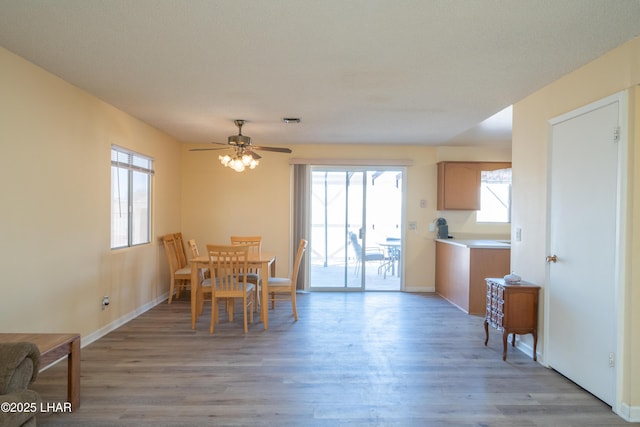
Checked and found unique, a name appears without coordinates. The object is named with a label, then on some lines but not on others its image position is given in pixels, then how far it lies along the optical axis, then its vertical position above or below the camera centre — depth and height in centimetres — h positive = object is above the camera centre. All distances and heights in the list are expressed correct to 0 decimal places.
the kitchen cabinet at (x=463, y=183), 606 +49
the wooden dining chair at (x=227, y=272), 400 -70
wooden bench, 225 -89
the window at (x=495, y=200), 626 +24
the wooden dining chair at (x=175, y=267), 523 -88
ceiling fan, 421 +66
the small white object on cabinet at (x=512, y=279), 339 -60
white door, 256 -24
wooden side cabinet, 334 -88
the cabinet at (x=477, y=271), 489 -78
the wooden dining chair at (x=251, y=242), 543 -47
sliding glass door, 630 -17
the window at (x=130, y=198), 423 +13
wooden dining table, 421 -82
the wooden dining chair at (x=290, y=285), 456 -93
